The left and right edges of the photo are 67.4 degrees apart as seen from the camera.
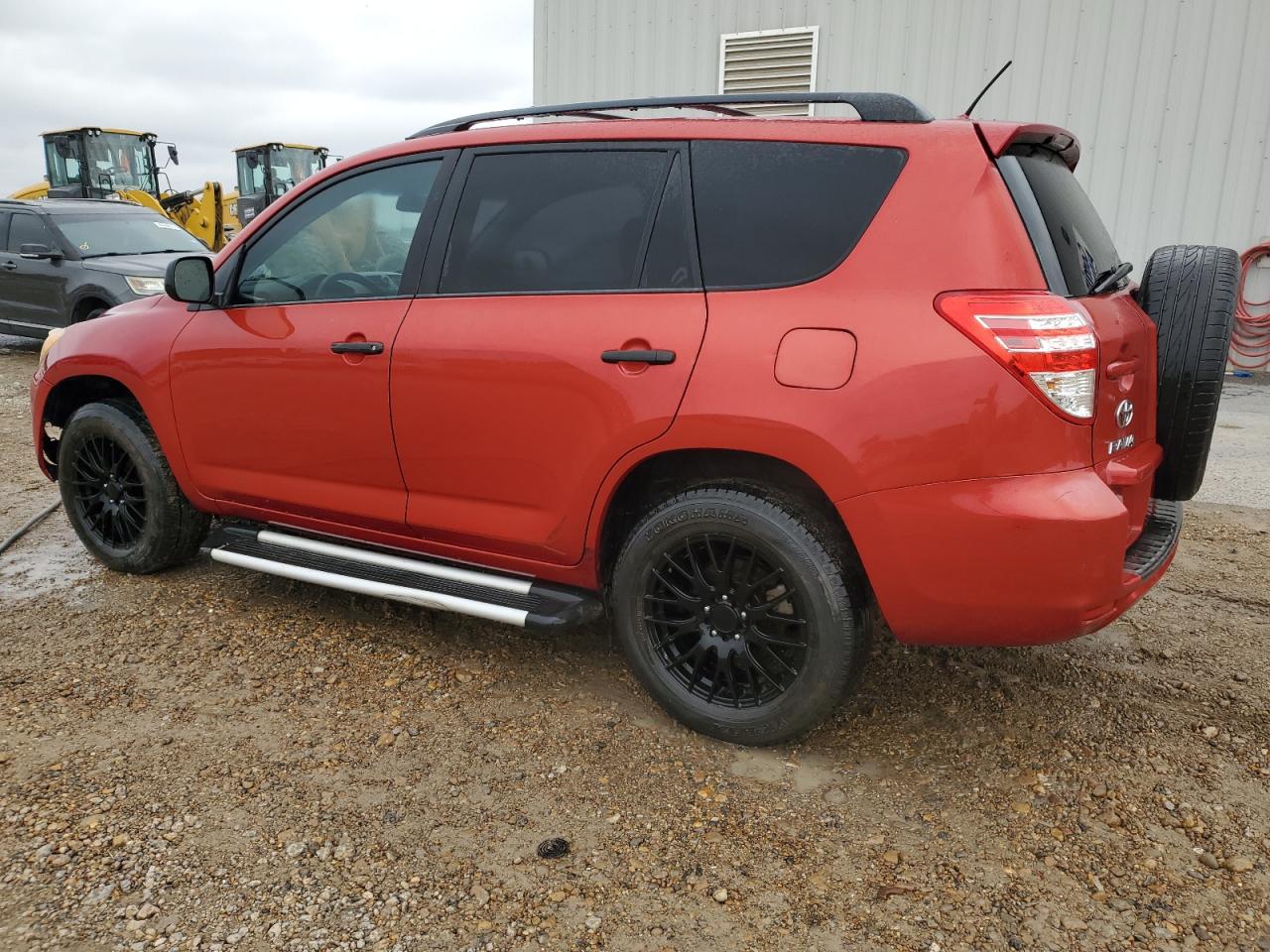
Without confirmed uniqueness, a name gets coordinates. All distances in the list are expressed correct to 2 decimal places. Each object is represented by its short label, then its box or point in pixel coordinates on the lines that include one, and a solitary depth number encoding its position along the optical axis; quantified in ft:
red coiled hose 33.14
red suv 7.66
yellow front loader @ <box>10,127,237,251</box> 57.00
